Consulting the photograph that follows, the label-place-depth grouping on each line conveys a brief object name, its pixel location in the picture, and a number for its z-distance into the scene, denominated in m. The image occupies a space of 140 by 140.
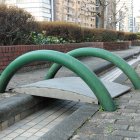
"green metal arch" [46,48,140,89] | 6.52
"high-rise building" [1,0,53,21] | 51.79
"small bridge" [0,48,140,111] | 4.94
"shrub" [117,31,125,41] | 27.31
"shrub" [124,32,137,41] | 32.42
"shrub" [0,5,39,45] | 8.94
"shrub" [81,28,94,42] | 16.33
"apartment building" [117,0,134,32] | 40.03
